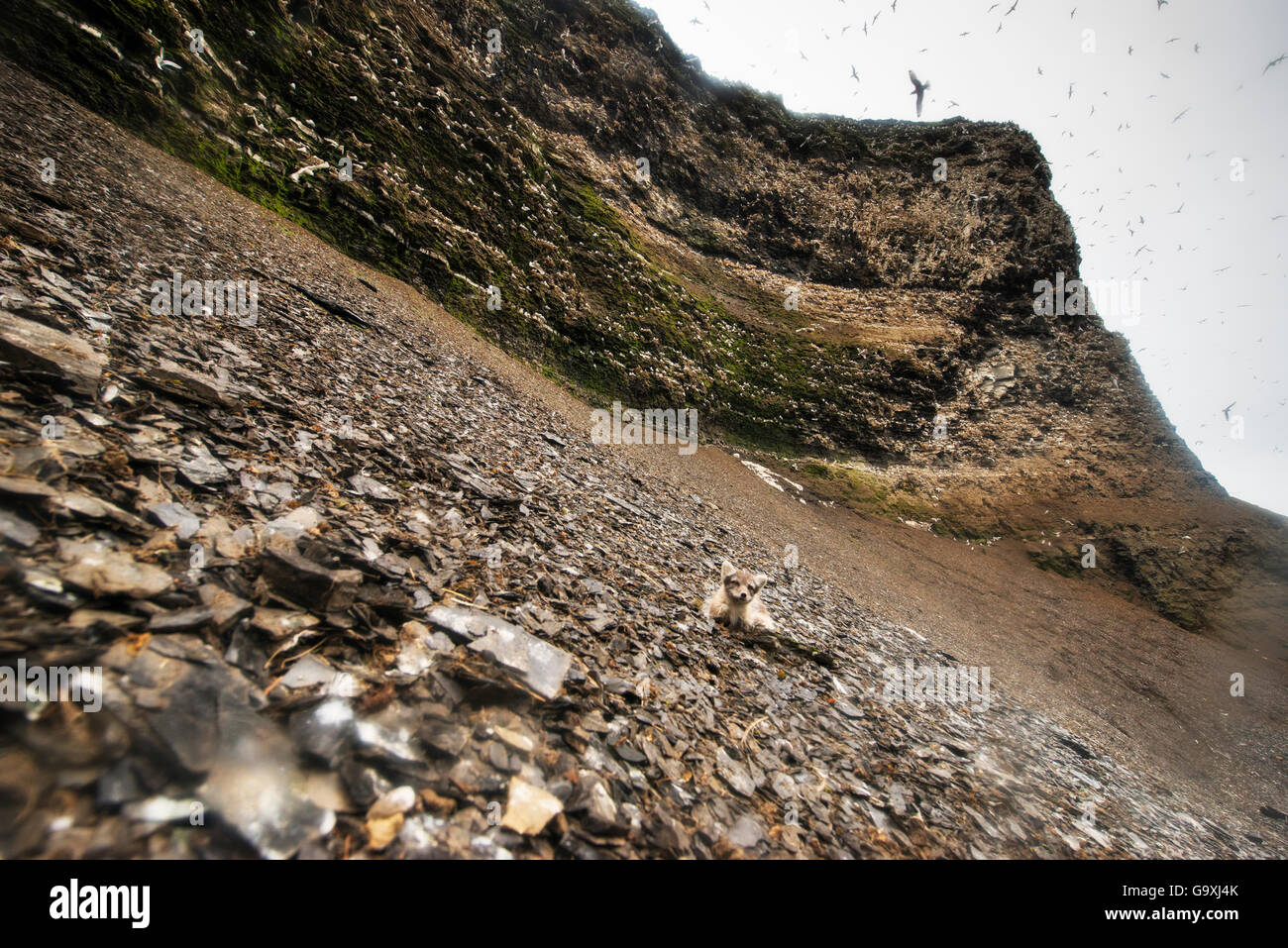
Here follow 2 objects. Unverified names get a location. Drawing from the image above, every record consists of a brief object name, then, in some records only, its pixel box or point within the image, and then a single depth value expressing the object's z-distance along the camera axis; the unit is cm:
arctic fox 603
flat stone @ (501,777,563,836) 204
